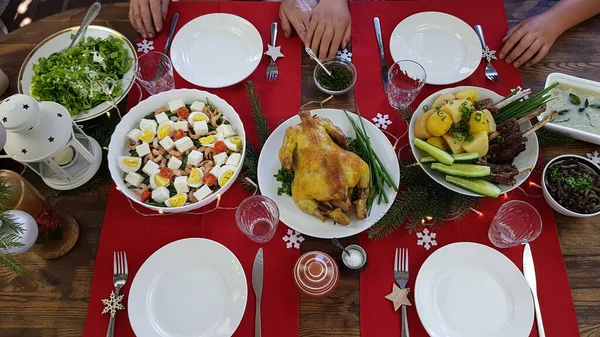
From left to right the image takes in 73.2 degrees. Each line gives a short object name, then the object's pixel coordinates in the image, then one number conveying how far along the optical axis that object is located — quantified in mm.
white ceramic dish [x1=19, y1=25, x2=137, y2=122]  1643
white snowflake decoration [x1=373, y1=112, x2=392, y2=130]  1720
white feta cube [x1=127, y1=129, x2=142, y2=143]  1597
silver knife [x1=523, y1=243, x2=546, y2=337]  1360
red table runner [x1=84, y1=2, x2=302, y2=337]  1388
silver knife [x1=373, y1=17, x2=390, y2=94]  1795
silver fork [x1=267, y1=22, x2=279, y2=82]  1806
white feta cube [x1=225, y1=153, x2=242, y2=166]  1527
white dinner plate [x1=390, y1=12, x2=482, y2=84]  1790
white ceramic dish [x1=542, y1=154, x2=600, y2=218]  1450
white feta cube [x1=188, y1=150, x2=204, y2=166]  1543
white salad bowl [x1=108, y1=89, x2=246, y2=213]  1466
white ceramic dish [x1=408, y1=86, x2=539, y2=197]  1462
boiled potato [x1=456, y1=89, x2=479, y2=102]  1559
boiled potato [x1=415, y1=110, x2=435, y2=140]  1516
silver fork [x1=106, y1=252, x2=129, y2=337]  1412
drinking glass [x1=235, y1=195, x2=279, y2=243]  1429
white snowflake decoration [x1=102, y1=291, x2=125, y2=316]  1380
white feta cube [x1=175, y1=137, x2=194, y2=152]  1569
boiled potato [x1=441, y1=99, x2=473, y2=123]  1477
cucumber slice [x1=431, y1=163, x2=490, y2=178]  1424
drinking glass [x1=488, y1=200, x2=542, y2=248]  1443
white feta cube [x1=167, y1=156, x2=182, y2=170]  1545
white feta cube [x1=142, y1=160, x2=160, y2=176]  1533
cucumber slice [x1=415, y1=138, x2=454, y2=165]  1445
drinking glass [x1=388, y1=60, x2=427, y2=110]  1700
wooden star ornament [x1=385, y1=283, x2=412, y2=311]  1388
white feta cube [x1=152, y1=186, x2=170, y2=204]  1477
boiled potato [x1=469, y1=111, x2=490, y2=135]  1441
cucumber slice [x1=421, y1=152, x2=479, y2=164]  1436
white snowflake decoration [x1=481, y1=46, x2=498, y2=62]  1838
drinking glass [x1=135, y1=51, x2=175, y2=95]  1702
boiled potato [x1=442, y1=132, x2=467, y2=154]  1468
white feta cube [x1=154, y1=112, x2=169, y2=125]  1631
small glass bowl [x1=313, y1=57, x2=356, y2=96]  1749
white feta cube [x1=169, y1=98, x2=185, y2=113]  1648
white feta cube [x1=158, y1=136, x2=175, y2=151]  1577
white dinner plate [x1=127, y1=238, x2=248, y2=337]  1337
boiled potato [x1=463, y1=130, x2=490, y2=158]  1442
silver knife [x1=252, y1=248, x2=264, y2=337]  1356
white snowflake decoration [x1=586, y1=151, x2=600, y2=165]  1627
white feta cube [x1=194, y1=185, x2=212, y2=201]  1470
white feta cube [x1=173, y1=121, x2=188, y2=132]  1616
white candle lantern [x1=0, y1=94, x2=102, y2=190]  1232
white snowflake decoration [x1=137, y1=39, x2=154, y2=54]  1863
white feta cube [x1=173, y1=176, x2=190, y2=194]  1489
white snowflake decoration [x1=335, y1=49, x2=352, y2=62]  1864
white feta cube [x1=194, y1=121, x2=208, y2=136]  1596
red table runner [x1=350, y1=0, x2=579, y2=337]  1387
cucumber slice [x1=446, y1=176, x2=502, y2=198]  1428
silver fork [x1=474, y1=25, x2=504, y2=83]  1790
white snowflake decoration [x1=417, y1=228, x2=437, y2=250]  1497
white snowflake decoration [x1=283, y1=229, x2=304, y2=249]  1494
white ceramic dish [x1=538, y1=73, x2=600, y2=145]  1637
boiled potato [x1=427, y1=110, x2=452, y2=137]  1464
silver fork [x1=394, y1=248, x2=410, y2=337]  1427
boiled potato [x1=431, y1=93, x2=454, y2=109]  1562
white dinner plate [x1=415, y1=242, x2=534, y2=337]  1334
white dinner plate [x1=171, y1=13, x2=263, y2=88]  1787
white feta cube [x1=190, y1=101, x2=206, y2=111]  1644
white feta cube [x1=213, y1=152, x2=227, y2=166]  1534
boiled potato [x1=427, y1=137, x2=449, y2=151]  1509
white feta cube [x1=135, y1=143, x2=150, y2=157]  1567
